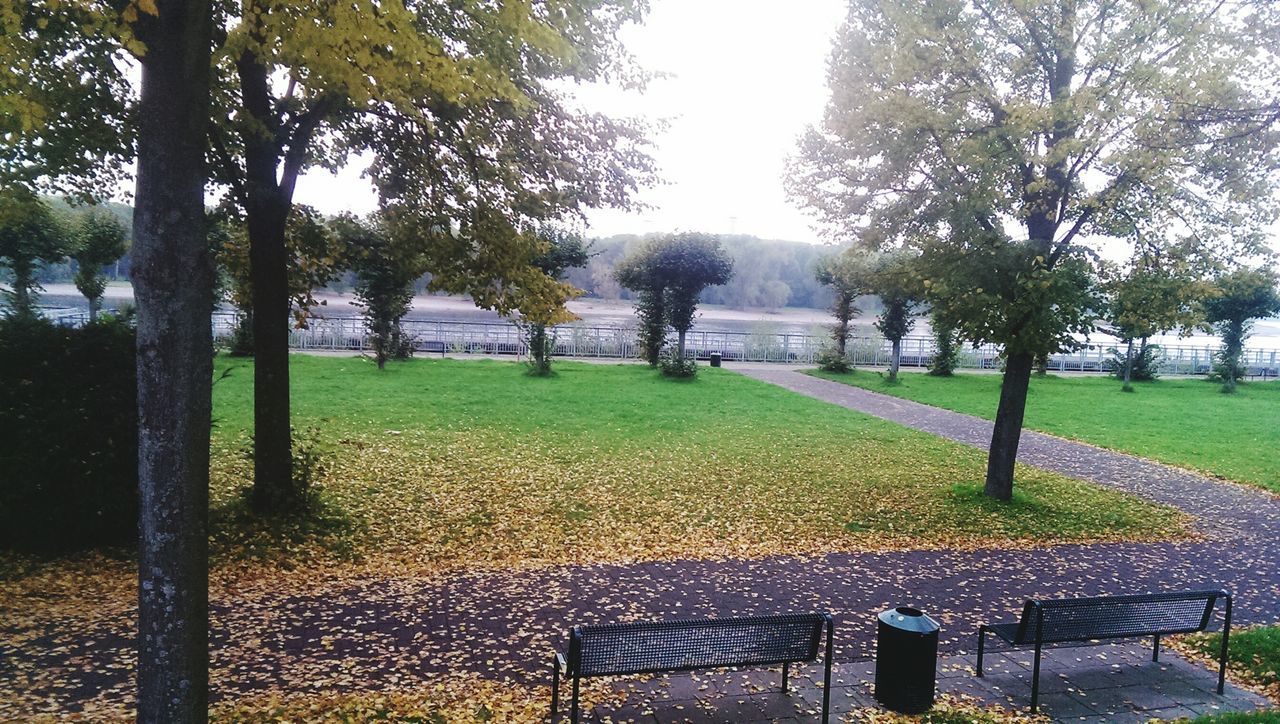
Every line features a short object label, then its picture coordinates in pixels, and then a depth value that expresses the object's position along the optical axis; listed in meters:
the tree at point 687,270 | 26.61
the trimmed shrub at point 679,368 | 23.88
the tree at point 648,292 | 27.08
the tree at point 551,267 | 22.01
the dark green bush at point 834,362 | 29.03
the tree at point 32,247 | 20.03
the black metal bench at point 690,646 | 4.12
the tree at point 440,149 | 6.57
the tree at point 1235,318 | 26.82
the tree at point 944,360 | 28.73
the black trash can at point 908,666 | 4.50
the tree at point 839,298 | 28.05
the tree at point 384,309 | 22.33
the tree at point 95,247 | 23.23
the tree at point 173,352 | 2.97
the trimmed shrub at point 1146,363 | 30.22
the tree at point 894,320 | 26.27
